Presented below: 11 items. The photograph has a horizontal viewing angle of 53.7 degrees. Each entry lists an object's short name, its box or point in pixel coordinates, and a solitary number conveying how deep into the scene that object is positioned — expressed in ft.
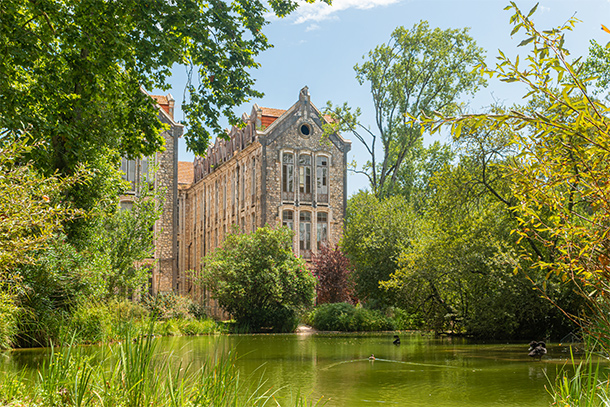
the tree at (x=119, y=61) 31.53
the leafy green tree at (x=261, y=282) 93.86
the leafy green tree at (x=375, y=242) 103.55
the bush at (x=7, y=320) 40.56
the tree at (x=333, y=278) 111.75
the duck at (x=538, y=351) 49.55
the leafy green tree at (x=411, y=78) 124.57
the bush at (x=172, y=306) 88.33
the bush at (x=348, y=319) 96.48
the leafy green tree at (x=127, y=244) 77.05
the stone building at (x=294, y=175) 120.47
